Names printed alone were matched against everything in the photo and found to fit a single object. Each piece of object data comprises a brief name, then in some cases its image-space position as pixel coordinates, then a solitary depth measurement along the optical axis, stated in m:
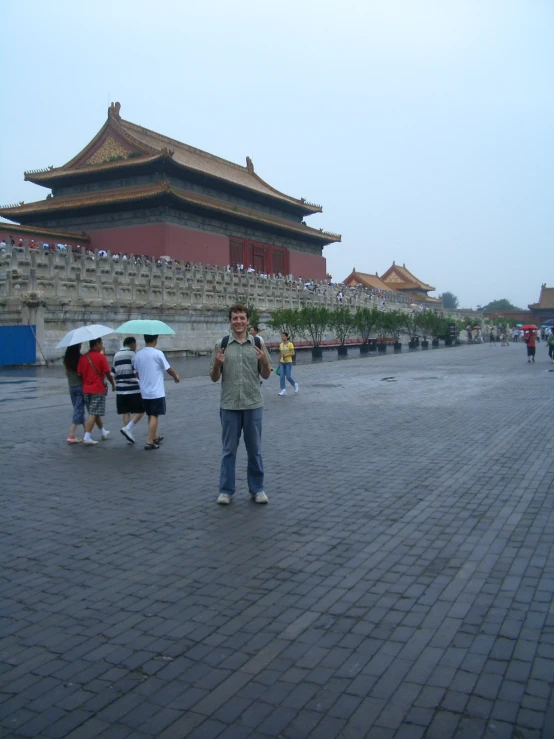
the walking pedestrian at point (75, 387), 9.02
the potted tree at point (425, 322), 46.59
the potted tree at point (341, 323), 32.25
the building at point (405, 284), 75.87
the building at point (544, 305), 76.50
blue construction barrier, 21.19
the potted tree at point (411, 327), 44.78
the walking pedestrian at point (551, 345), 23.30
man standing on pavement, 5.82
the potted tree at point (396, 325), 37.94
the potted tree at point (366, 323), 34.19
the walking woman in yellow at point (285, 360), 14.15
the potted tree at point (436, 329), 47.50
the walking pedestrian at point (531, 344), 24.44
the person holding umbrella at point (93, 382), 8.80
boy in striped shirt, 8.63
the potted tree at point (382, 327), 36.16
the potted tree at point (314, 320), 30.48
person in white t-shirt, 8.33
